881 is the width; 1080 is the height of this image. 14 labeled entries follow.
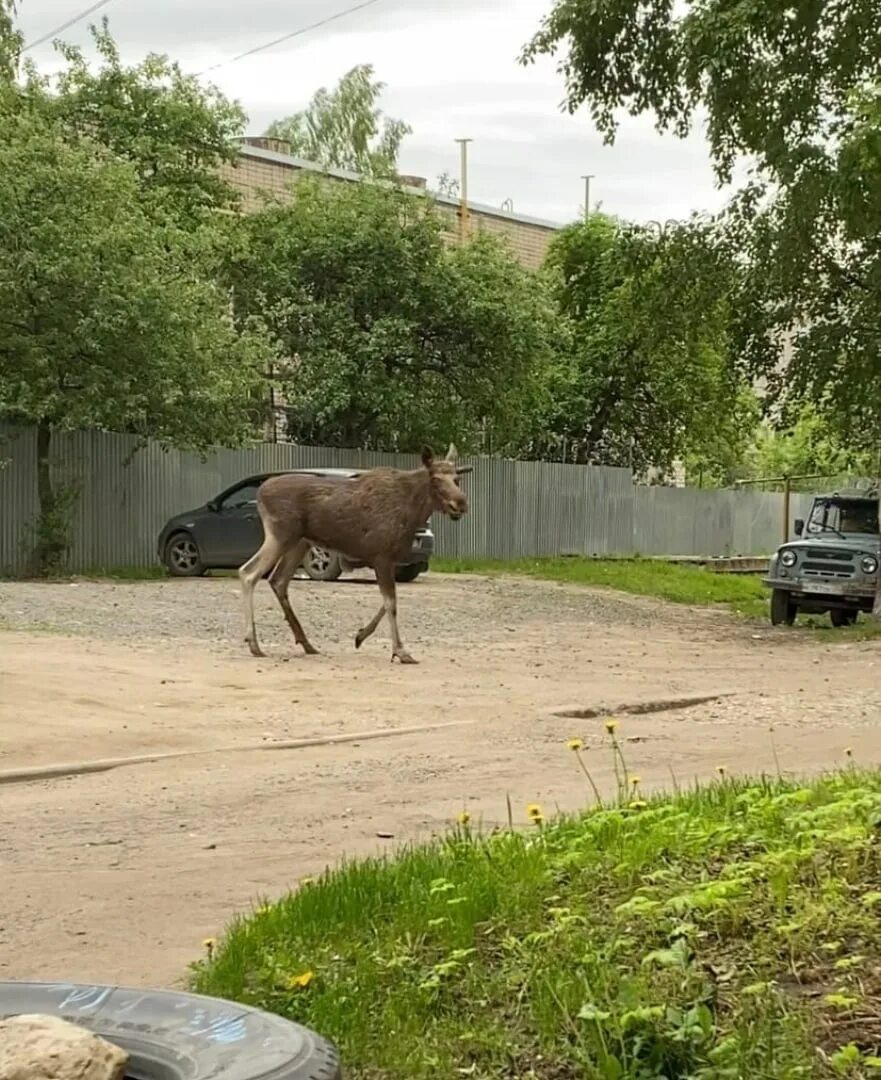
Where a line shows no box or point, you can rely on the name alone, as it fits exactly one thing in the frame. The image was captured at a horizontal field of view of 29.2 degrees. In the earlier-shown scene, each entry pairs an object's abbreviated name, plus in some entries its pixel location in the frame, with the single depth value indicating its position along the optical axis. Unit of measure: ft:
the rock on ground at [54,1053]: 11.83
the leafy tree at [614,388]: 135.13
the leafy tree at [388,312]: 108.58
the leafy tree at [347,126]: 187.73
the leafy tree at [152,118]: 112.37
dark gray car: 88.99
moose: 56.34
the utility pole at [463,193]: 149.28
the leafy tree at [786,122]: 67.05
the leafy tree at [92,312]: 82.48
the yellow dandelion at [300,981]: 16.65
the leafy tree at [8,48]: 96.02
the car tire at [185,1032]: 12.38
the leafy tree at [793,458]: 167.08
